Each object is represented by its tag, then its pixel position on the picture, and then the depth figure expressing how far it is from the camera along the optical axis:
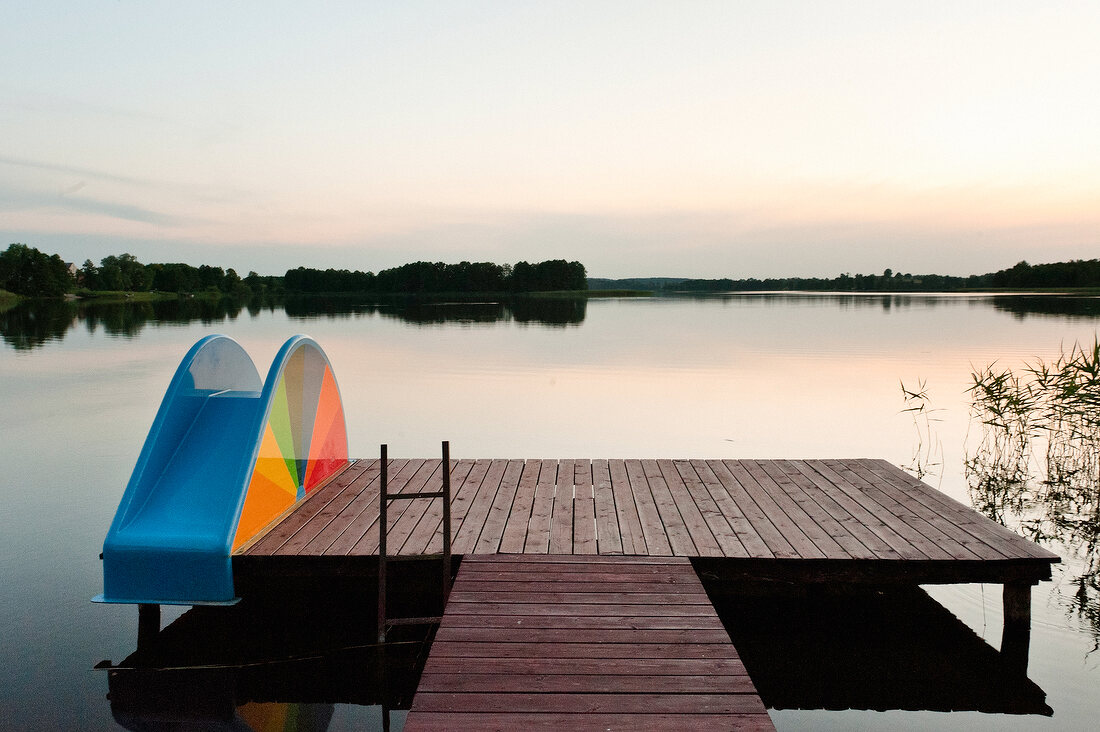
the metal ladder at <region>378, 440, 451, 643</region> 4.85
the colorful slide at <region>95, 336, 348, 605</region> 4.98
